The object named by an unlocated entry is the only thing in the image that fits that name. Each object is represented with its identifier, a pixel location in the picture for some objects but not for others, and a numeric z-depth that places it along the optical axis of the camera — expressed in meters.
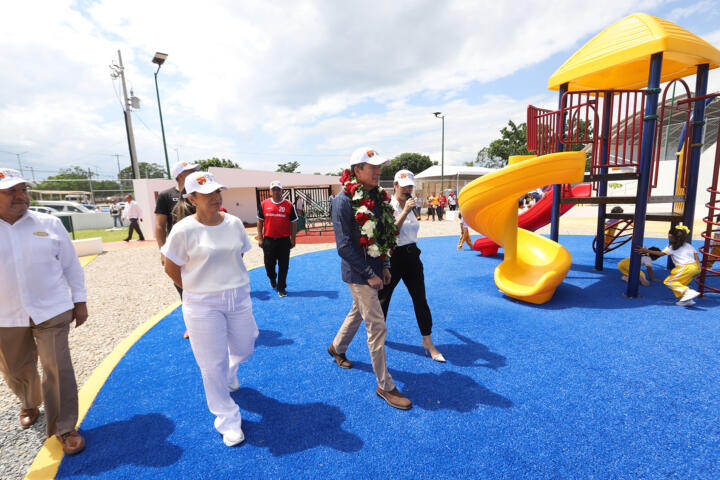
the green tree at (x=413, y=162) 75.78
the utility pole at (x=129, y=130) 21.44
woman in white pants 2.35
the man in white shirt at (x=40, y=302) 2.27
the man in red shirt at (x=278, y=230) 5.67
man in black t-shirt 3.78
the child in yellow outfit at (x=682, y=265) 4.79
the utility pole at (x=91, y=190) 19.20
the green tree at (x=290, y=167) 77.81
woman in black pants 3.36
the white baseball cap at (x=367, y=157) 2.70
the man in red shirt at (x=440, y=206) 20.47
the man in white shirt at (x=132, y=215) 13.45
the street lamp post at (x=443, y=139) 29.66
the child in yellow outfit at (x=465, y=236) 10.09
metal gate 15.04
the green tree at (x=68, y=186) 28.66
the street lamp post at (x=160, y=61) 16.83
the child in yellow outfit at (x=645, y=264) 5.43
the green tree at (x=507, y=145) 39.84
